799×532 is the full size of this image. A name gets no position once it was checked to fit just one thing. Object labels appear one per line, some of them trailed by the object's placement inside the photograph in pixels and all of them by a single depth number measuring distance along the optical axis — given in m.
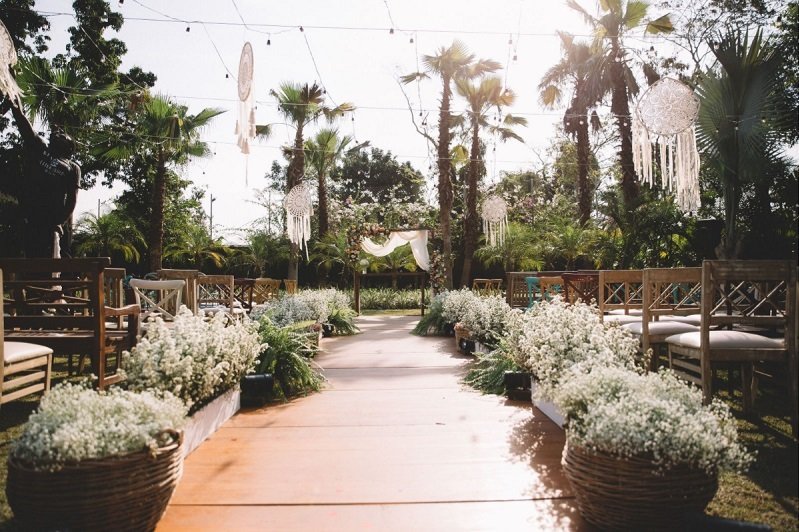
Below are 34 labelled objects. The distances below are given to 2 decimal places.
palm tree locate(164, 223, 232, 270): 17.62
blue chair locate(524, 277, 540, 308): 7.10
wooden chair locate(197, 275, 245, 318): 6.45
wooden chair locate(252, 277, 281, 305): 10.13
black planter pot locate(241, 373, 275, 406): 3.85
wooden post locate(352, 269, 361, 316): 13.97
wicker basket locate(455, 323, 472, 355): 6.65
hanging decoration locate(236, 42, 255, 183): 5.25
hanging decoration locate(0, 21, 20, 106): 3.82
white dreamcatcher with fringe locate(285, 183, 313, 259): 11.52
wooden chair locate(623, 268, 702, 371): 3.46
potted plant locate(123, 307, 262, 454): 2.79
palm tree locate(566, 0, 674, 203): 10.95
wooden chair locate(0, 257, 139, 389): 3.33
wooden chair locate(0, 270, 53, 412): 2.62
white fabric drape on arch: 13.87
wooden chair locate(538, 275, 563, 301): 6.04
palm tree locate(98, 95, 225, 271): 12.38
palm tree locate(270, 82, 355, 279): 15.63
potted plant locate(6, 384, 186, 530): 1.68
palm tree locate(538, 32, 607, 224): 13.09
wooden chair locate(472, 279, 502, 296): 10.17
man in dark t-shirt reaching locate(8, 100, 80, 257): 4.79
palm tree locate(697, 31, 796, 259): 6.38
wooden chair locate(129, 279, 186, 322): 4.48
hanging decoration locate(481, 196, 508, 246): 13.04
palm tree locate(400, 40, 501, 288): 13.08
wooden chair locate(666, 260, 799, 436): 2.98
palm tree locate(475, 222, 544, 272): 15.74
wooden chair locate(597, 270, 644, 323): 4.36
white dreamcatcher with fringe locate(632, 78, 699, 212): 5.68
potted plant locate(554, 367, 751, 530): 1.75
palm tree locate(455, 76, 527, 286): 13.74
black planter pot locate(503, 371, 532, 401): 3.97
